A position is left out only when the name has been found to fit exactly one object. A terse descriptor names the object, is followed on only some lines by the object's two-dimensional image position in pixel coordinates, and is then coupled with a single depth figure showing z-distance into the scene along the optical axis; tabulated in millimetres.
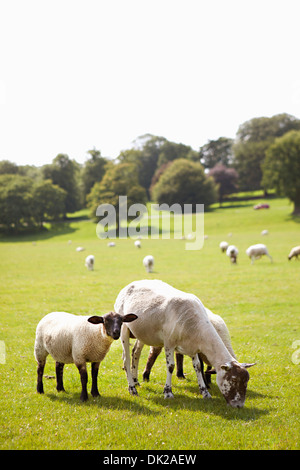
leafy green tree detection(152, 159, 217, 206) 102062
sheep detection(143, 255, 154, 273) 30312
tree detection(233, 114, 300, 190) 117688
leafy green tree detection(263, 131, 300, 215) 75750
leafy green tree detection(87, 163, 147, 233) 89000
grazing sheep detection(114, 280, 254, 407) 8305
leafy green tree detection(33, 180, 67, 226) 88875
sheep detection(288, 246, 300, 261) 33125
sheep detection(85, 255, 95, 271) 32594
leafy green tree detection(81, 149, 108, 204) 115750
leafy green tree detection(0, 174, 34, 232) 82812
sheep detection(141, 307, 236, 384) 9625
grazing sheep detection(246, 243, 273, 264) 33188
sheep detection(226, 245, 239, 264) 32844
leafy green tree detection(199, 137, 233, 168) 136125
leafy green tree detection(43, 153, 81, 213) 110812
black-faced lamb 8633
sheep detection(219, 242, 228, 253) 40844
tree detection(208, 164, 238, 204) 112562
